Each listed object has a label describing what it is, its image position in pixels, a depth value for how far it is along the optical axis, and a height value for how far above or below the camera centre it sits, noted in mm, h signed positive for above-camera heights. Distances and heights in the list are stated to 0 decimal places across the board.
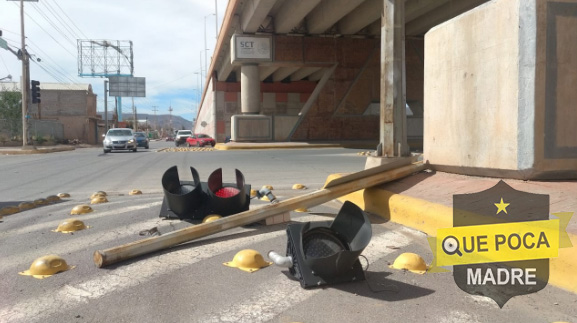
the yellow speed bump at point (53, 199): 7292 -922
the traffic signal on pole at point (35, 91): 29391 +3561
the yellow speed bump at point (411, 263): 3410 -953
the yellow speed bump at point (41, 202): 6923 -922
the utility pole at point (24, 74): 28078 +4546
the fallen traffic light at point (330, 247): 2979 -743
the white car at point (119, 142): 27156 +108
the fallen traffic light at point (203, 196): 4832 -589
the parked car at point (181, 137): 45719 +668
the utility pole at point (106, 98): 54059 +5731
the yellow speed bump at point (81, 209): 5996 -905
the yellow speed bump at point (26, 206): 6582 -938
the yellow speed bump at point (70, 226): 4905 -924
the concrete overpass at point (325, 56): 23922 +5782
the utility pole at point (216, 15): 56069 +16956
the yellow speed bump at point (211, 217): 4707 -810
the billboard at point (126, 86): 73125 +9647
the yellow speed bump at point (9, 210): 6172 -941
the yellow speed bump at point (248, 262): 3531 -964
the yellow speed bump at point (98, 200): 7013 -903
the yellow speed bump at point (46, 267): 3434 -974
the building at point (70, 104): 60372 +5790
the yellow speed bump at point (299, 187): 8477 -857
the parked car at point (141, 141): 34688 +205
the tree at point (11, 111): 42188 +3470
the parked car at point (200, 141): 37406 +206
